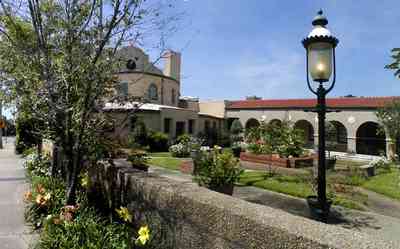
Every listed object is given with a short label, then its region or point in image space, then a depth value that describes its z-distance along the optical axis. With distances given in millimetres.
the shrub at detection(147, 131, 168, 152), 26430
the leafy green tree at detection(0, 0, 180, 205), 4941
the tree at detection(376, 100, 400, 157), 22589
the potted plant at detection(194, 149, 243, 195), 7129
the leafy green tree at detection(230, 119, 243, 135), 35281
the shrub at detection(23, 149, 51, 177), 11035
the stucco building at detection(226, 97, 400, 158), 30906
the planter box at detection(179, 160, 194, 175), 14062
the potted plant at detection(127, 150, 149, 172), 7742
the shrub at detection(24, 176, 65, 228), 6420
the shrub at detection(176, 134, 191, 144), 22659
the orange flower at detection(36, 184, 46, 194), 6969
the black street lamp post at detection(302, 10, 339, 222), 4598
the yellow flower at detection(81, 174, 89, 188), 6939
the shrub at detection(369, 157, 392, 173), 16891
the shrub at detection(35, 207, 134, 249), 4592
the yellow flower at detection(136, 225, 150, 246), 3769
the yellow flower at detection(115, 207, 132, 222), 4541
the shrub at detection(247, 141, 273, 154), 18078
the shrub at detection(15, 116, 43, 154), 23750
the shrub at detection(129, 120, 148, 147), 24658
